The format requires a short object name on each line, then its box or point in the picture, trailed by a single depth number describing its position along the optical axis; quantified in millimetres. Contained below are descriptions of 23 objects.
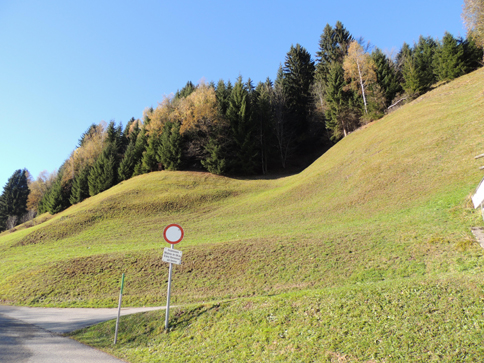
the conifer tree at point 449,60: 40094
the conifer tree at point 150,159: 49281
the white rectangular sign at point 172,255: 7650
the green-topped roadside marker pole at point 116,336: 7352
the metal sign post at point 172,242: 7578
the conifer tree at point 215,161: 45031
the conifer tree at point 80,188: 56219
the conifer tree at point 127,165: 52000
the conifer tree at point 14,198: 73188
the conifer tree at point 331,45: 59156
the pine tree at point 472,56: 40375
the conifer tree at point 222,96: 51644
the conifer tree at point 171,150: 46406
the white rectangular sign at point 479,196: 9734
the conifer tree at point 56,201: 56088
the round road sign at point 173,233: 7918
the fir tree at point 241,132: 47250
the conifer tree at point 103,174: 53188
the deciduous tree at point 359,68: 46200
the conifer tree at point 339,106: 47219
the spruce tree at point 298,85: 58406
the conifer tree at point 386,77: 44312
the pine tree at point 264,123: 51219
